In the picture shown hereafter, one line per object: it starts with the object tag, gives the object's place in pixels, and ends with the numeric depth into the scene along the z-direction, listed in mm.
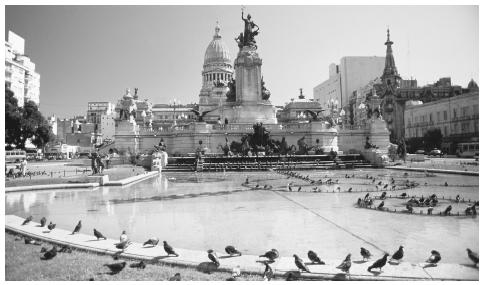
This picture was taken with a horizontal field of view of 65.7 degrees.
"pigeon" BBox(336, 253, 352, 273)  7410
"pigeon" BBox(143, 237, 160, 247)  8974
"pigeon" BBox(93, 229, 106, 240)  9578
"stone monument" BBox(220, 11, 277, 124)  64250
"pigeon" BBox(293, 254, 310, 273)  7305
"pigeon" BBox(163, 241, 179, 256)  8156
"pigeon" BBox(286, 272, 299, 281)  7203
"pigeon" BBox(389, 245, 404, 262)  7879
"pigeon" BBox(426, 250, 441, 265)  7810
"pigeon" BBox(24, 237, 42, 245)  9416
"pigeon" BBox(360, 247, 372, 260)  8047
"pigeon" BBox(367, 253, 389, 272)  7406
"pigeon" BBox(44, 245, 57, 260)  8141
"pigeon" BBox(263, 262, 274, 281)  7230
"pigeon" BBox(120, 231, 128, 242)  8908
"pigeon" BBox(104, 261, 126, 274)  7496
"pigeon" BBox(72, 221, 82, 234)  10316
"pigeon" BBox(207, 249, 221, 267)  7672
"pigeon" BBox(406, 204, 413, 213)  13721
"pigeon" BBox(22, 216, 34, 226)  11320
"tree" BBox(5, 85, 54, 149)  58406
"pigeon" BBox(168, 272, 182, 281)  7244
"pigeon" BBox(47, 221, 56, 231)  10422
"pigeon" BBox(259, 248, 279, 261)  7963
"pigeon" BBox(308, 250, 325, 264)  7705
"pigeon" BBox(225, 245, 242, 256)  8281
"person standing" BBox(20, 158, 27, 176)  30428
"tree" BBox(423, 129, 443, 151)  78812
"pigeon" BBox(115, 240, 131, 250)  8711
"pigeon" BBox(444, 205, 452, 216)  13169
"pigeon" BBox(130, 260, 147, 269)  7824
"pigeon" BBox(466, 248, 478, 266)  7938
